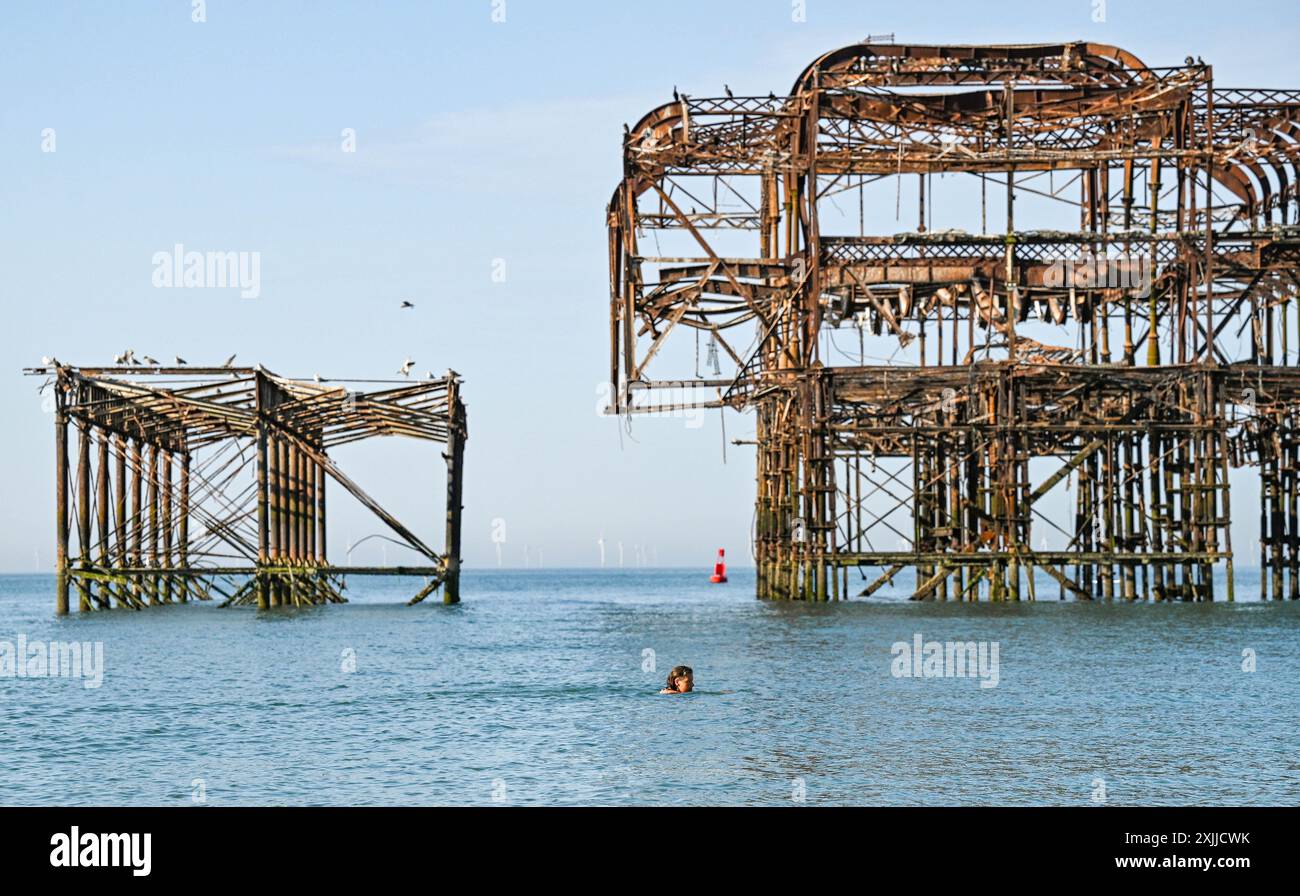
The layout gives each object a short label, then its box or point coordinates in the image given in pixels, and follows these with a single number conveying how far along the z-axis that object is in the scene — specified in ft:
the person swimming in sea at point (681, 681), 114.21
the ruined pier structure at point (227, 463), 204.23
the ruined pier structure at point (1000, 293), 200.54
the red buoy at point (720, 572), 547.90
